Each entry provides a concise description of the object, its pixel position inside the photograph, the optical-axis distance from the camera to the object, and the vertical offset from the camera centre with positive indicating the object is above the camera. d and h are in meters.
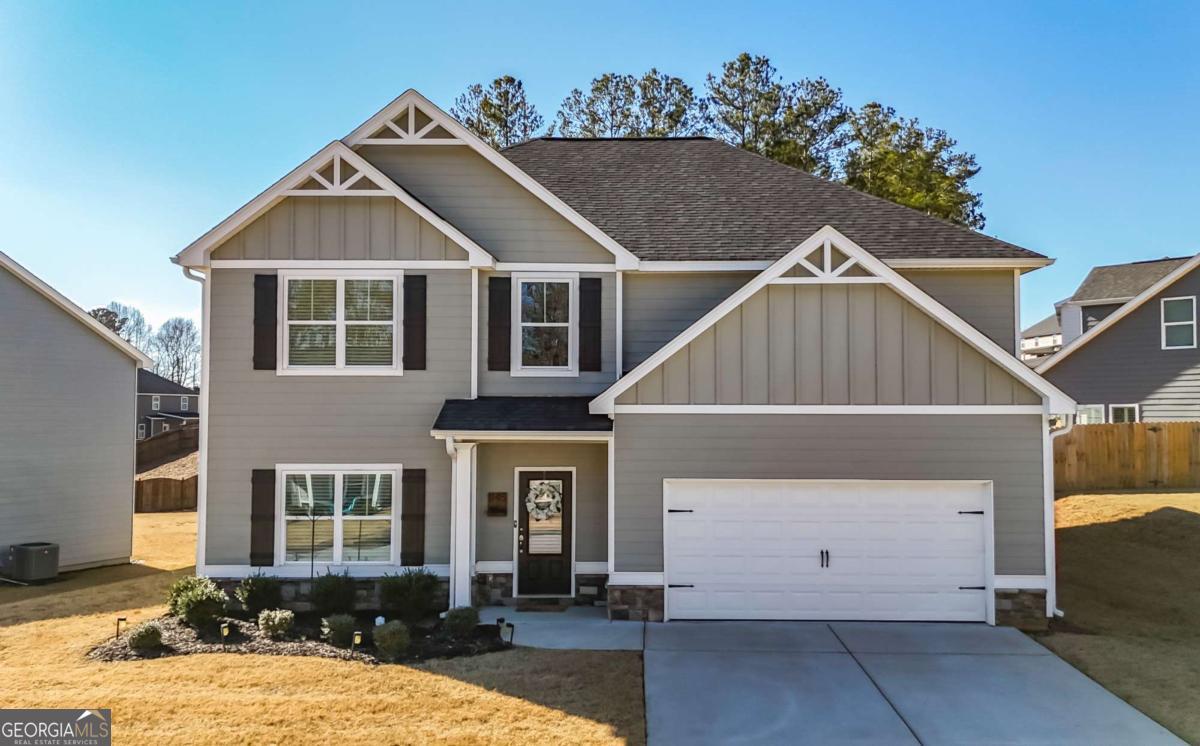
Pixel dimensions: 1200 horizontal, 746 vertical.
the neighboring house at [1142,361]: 19.66 +1.19
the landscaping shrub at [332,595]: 10.39 -2.82
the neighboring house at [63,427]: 13.99 -0.56
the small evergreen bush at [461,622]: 9.17 -2.84
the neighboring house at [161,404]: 44.06 -0.28
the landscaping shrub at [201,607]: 9.41 -2.73
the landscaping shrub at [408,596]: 10.23 -2.79
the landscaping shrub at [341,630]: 8.89 -2.86
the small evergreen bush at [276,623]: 9.21 -2.87
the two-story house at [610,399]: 9.92 +0.03
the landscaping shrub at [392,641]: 8.51 -2.86
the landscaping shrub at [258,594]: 10.37 -2.81
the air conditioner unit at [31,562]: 13.50 -3.07
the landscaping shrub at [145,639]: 8.62 -2.88
